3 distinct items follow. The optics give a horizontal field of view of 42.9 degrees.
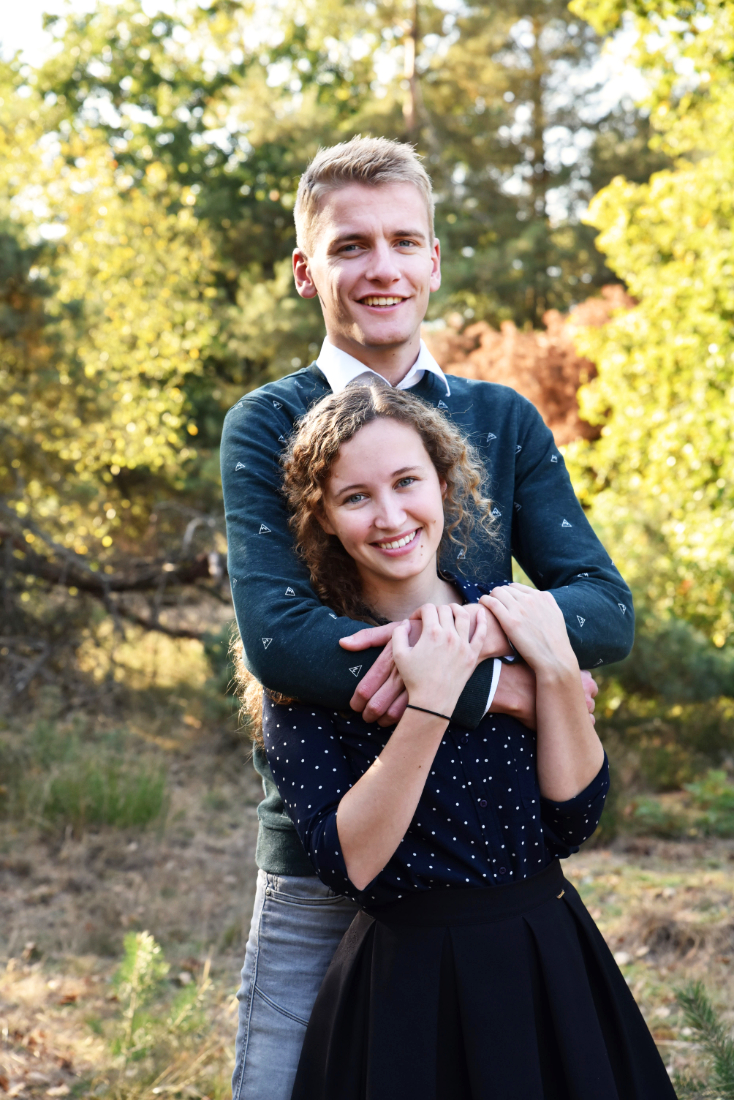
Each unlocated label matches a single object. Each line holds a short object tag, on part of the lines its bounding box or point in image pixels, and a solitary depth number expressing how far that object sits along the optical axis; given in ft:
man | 5.02
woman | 4.61
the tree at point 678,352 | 20.06
